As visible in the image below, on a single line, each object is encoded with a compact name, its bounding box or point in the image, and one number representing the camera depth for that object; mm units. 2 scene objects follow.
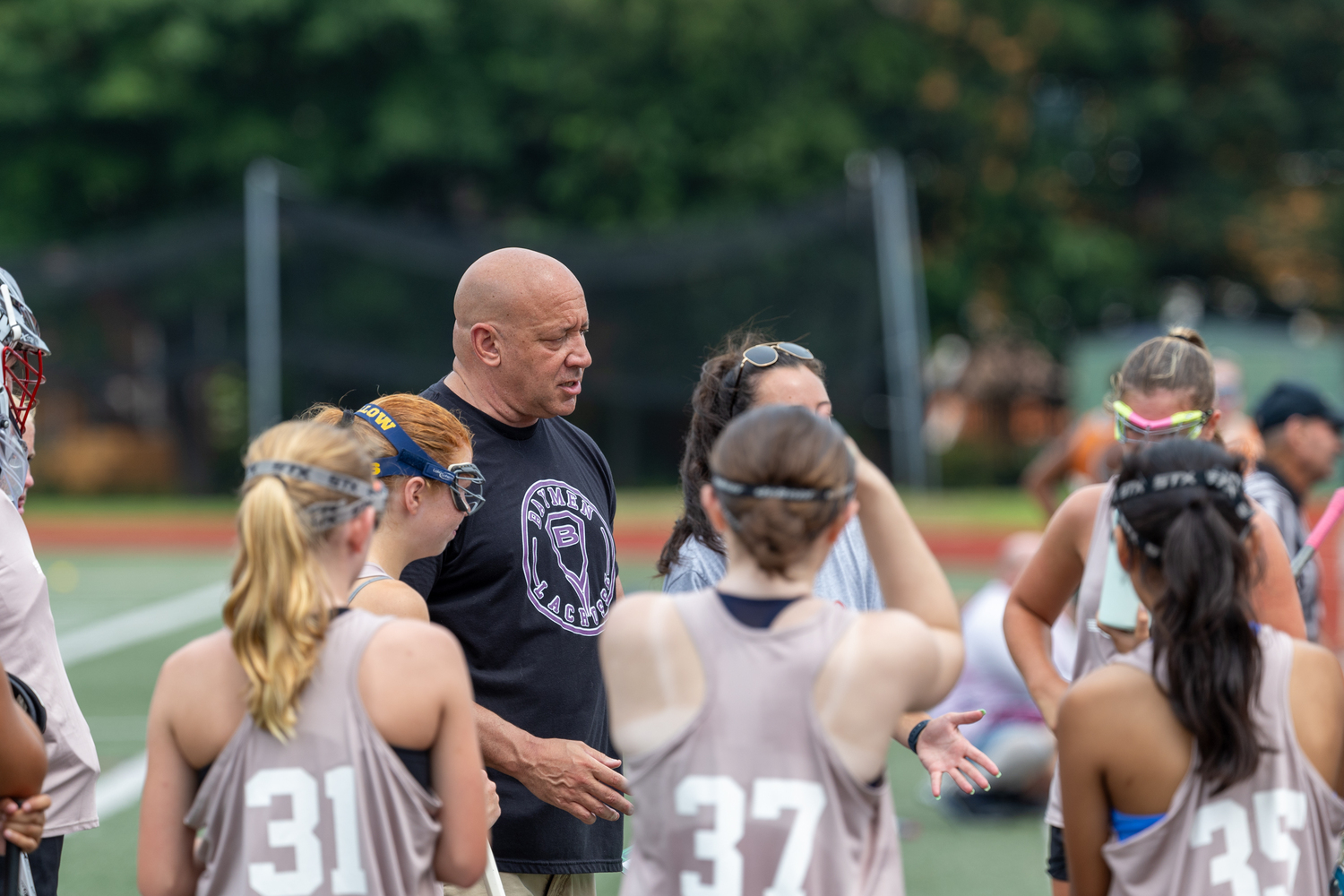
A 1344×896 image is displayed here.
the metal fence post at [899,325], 41437
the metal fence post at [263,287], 43187
